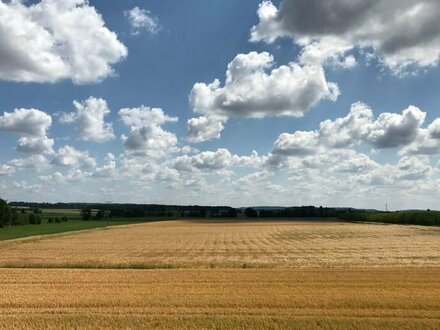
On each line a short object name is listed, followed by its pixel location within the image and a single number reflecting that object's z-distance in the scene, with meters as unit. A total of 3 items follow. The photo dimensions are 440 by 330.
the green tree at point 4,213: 102.69
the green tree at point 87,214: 154.25
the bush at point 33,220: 119.44
